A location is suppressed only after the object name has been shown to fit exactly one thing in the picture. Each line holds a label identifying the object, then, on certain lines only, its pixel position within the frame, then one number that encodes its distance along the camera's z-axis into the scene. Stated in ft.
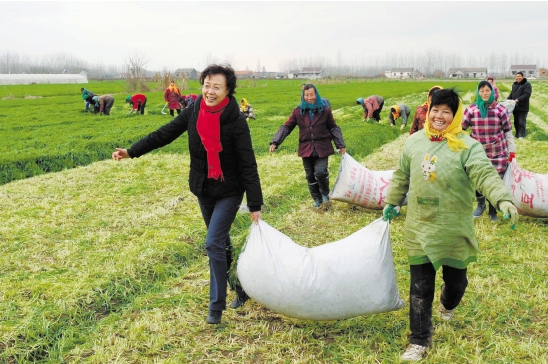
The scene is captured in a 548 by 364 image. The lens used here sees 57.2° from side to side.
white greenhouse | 223.59
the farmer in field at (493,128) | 19.12
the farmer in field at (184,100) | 62.99
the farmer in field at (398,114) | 54.24
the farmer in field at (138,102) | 67.62
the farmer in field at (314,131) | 21.75
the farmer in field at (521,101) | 43.70
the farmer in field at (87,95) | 68.18
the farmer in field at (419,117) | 25.46
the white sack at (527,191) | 19.49
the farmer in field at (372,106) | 56.39
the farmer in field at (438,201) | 10.11
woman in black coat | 11.55
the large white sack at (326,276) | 10.98
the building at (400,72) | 455.63
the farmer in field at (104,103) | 66.44
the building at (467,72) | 458.09
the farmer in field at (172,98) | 61.98
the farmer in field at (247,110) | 58.21
